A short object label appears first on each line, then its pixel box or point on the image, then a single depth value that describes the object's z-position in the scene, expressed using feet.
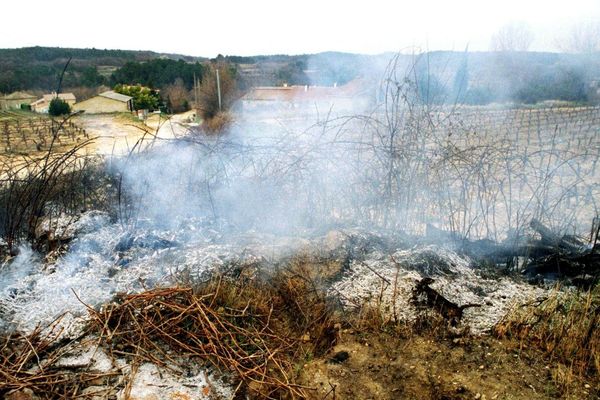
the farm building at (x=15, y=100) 132.98
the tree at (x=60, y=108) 109.35
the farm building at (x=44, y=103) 138.31
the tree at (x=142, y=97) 131.13
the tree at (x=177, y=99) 139.54
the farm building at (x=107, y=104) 123.44
